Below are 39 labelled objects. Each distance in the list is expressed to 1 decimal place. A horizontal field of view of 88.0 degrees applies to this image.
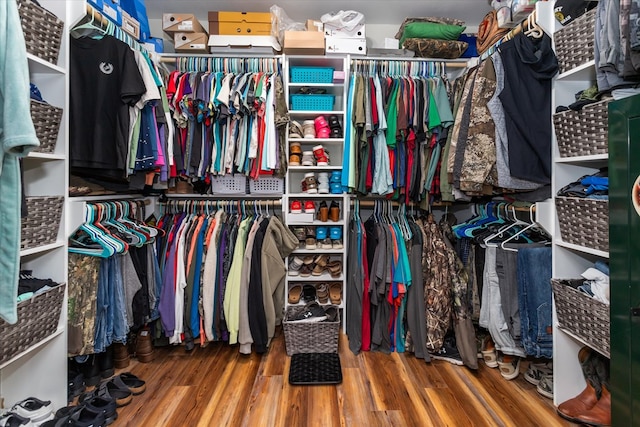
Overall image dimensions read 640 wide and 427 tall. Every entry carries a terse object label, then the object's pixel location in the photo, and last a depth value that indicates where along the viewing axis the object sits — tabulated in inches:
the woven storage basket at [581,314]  54.1
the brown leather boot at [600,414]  59.7
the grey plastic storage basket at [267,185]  98.0
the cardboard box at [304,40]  91.5
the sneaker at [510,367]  76.7
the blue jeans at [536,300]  68.6
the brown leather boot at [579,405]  61.7
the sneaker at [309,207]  96.8
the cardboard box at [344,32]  97.0
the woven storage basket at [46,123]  55.2
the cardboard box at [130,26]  79.1
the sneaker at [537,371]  73.6
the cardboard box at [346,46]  95.5
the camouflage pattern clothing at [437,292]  85.3
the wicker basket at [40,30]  52.6
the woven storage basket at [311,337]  86.7
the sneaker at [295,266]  97.0
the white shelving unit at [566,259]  65.9
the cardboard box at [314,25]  97.0
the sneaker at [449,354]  83.6
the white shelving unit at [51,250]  61.4
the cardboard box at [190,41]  94.1
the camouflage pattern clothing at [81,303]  64.4
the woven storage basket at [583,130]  54.7
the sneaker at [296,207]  96.7
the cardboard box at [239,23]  95.0
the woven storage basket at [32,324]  50.5
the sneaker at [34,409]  56.8
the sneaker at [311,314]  88.1
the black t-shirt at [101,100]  66.2
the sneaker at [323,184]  97.7
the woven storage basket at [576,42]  57.9
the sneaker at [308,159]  96.7
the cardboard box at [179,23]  93.0
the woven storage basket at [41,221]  54.8
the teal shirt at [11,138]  37.7
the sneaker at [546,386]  69.4
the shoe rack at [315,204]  96.4
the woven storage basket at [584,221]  54.9
